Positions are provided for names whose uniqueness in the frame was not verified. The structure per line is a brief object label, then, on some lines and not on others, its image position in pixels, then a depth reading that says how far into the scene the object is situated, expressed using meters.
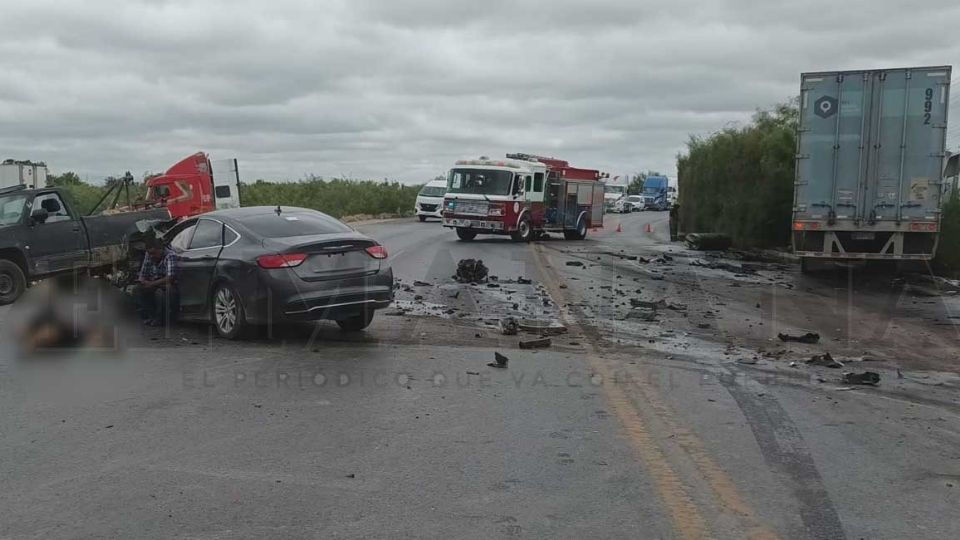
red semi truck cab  24.50
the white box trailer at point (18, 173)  26.69
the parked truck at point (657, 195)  77.06
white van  44.75
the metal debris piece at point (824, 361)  9.23
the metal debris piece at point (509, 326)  10.93
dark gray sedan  9.58
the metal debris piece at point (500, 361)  8.89
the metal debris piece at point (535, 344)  10.02
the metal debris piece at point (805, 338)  10.74
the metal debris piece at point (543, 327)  11.04
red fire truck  27.48
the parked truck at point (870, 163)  16.12
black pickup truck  13.16
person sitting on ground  10.84
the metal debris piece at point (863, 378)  8.35
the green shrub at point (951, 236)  18.77
